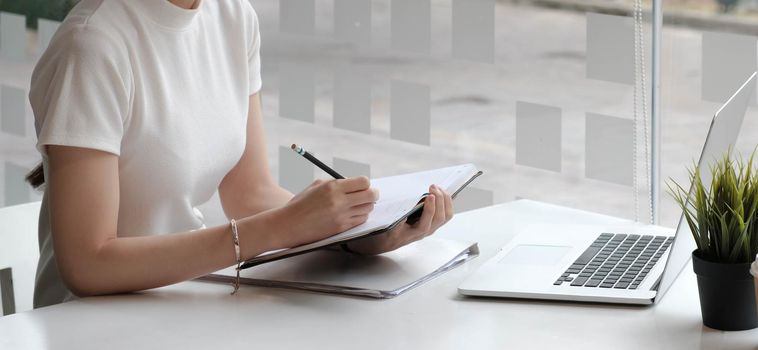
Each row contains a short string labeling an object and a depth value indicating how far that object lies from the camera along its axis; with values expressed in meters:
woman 2.07
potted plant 1.88
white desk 1.90
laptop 2.00
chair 2.57
